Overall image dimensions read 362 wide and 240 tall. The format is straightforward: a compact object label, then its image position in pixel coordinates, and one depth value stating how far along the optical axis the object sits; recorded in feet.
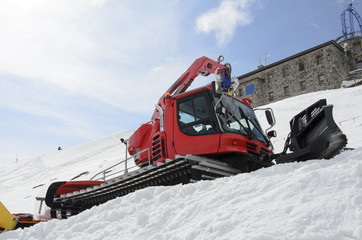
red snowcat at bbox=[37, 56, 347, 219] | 18.58
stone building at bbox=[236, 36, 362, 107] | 123.54
